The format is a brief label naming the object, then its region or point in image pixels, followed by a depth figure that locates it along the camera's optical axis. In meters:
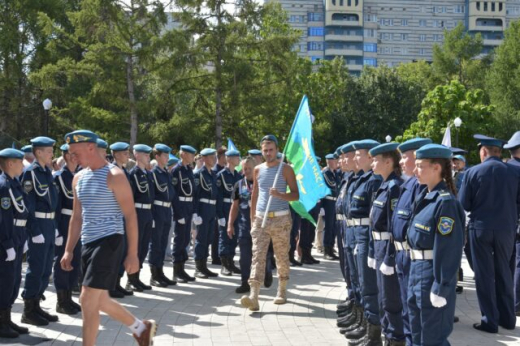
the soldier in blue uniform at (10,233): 7.32
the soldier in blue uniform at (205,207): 11.74
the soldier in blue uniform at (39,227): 7.89
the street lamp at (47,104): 27.99
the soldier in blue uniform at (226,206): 12.09
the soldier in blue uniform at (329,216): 14.45
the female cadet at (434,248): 5.21
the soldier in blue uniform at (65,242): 8.56
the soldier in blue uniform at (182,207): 11.33
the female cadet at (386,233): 6.25
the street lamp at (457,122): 31.80
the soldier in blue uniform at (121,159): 9.99
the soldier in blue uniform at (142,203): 10.30
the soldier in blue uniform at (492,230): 8.02
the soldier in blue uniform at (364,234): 6.91
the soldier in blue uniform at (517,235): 8.66
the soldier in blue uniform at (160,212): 10.83
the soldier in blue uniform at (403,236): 5.74
